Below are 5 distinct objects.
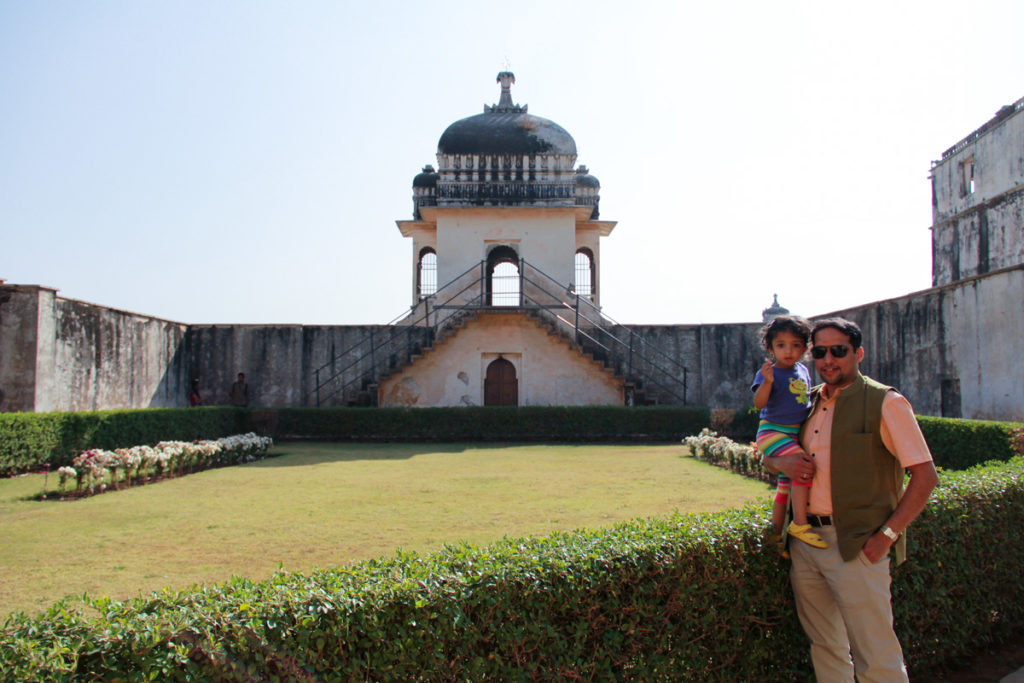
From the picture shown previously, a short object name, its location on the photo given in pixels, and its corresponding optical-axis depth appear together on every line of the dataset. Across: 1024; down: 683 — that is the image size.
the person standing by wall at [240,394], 21.75
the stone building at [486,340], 18.38
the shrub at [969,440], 9.55
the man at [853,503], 3.25
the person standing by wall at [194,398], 21.11
